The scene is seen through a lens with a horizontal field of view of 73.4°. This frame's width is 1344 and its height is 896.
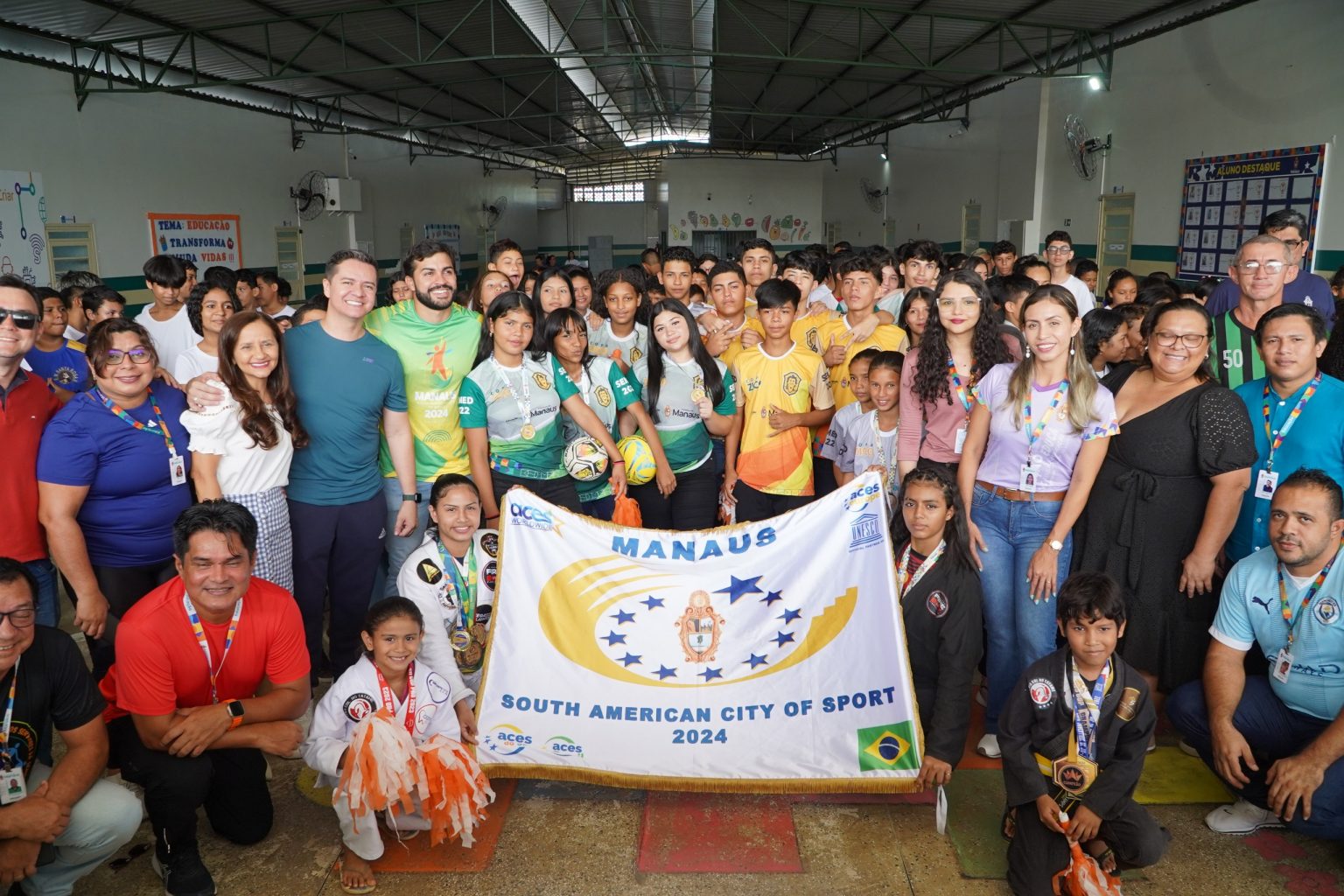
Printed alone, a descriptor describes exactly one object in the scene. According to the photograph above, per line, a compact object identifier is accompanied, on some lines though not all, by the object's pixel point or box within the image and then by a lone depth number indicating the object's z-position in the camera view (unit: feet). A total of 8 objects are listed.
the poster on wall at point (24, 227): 28.17
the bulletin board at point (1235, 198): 23.97
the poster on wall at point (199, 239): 37.17
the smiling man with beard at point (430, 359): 11.36
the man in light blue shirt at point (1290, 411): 9.45
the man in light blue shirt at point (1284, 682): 8.09
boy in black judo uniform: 7.61
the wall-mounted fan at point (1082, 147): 35.01
